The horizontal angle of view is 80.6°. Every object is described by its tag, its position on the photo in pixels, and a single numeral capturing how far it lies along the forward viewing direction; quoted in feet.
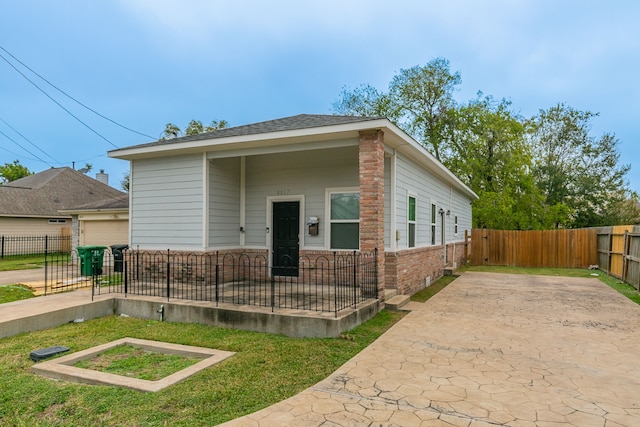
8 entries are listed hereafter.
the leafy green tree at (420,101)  83.92
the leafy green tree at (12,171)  121.90
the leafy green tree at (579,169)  82.74
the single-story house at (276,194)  25.98
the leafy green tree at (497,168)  73.67
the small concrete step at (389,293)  24.47
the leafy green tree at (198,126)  93.15
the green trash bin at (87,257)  32.45
